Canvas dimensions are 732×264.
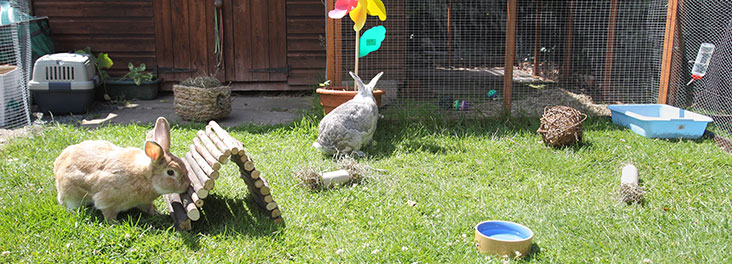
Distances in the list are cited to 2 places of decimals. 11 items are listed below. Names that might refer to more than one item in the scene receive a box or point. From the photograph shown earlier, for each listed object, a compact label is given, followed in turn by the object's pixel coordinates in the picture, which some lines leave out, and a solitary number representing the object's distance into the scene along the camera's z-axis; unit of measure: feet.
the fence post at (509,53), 18.75
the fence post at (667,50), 19.06
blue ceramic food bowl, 9.12
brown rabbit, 9.64
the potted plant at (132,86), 24.04
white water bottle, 18.40
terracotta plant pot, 17.20
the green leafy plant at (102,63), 23.44
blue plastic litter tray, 17.01
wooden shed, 24.86
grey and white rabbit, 14.70
